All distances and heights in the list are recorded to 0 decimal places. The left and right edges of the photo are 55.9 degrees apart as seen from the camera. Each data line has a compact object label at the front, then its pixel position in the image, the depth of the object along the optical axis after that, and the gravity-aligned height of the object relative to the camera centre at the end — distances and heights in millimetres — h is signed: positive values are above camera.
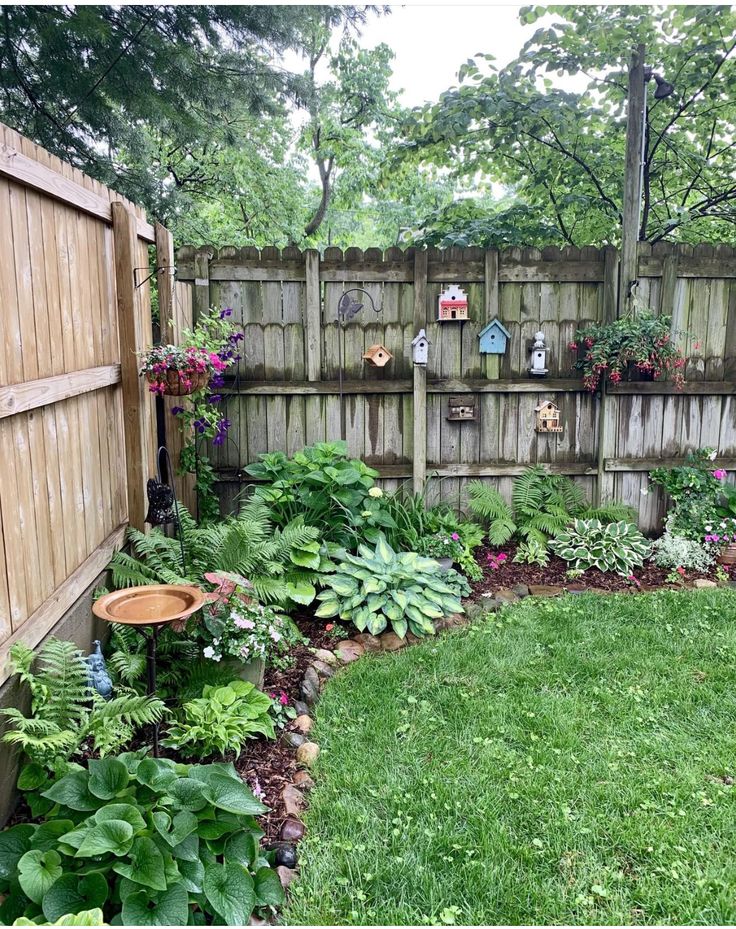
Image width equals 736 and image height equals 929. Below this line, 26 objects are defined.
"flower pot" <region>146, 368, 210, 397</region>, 3439 -159
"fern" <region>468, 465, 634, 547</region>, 4945 -1162
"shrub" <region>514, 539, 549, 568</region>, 4781 -1418
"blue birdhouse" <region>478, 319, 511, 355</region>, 4914 +62
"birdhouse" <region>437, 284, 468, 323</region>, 4844 +297
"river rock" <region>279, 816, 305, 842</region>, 2211 -1530
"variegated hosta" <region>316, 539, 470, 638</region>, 3762 -1362
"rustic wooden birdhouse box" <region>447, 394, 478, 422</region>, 5004 -434
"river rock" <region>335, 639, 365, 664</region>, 3510 -1532
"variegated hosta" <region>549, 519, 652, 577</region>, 4680 -1364
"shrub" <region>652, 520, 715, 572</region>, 4734 -1422
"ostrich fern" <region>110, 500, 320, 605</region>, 3281 -1037
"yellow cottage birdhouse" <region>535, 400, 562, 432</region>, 5082 -511
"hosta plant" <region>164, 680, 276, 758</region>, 2443 -1346
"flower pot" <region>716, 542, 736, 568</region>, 4793 -1443
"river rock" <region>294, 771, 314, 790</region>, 2488 -1544
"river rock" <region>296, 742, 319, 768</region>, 2630 -1533
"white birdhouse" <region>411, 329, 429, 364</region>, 4793 +3
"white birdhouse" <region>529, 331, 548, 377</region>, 4969 -75
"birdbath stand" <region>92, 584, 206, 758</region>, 2359 -912
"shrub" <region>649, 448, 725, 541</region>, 4930 -1045
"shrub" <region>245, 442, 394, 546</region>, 4250 -900
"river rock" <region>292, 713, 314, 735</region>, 2836 -1528
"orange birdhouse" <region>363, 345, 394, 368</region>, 4828 -50
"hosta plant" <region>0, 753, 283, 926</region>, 1672 -1267
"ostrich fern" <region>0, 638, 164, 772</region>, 2039 -1128
